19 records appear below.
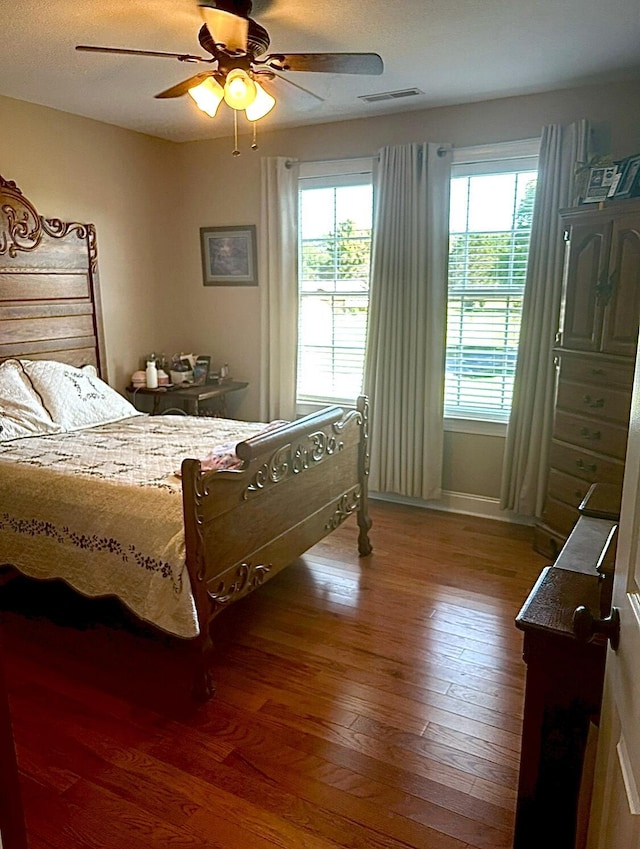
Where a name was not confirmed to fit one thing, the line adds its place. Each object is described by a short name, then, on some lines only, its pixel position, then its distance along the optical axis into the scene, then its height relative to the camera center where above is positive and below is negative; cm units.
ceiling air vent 349 +108
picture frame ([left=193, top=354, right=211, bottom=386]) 466 -64
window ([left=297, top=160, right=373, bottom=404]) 419 +7
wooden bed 226 -74
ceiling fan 227 +86
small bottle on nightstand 447 -64
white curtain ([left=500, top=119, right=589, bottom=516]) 342 -23
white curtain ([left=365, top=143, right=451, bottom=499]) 384 -20
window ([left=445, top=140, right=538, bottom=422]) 370 +10
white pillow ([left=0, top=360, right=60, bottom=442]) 331 -67
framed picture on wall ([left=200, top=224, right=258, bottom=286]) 459 +22
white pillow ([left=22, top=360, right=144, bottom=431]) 357 -65
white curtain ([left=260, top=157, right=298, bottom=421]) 432 +0
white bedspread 226 -91
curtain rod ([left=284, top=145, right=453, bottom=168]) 375 +83
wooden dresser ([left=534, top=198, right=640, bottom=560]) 290 -31
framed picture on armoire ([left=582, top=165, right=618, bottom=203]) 300 +51
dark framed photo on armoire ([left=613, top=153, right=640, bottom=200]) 287 +51
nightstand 439 -83
